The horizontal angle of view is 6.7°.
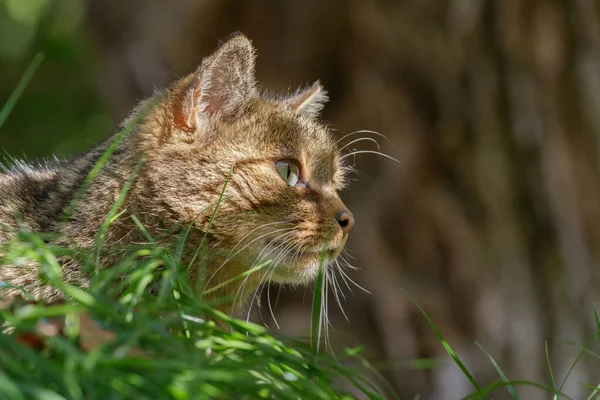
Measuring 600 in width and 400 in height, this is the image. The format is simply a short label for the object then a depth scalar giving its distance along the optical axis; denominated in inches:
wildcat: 118.1
